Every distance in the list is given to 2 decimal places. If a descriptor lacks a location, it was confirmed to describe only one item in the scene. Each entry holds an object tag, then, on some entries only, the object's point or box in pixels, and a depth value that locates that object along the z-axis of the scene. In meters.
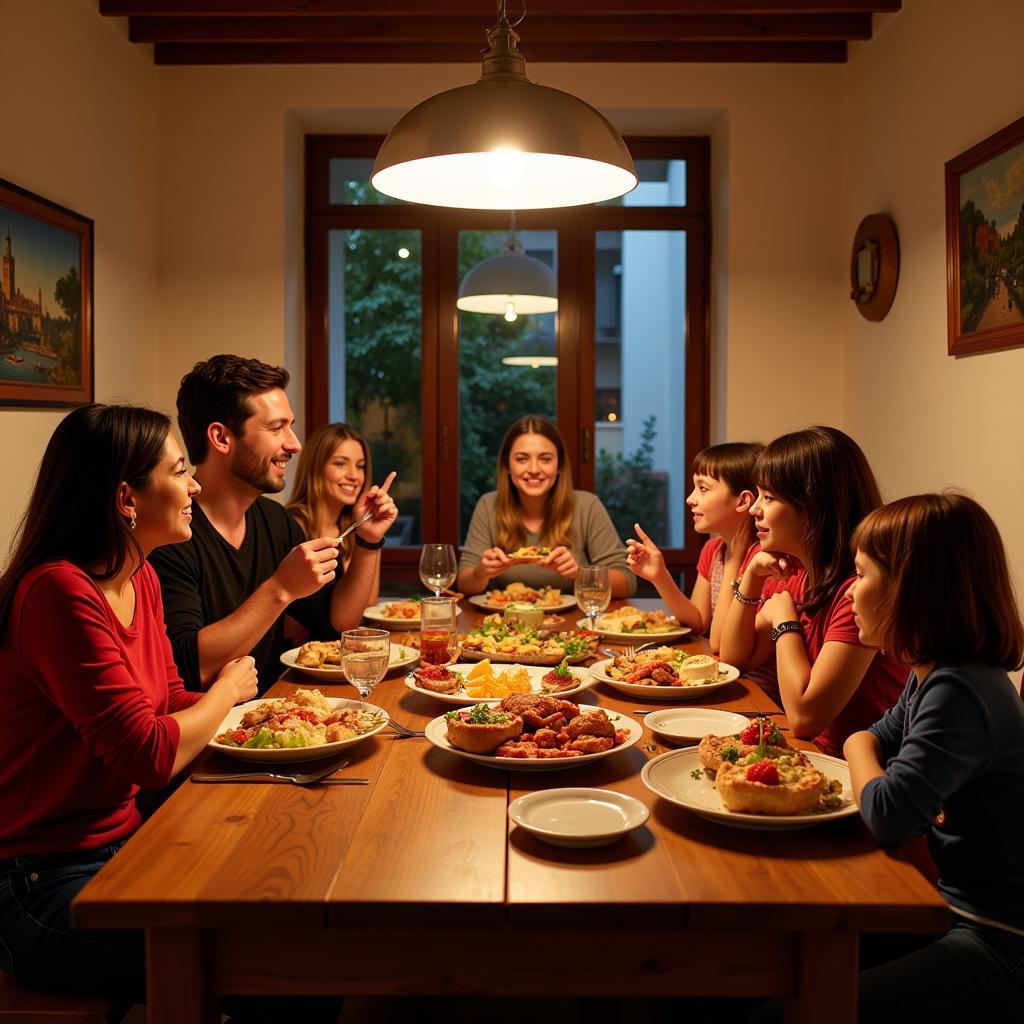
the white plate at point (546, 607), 3.18
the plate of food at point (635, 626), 2.70
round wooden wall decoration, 3.95
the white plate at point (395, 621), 2.90
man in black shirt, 2.33
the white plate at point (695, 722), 1.83
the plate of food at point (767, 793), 1.37
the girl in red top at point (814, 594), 1.85
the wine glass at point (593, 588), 2.52
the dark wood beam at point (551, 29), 4.11
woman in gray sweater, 3.94
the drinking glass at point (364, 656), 1.83
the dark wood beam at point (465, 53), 4.39
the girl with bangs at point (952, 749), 1.37
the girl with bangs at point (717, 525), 2.77
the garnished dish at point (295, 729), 1.65
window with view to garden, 4.95
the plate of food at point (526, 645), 2.34
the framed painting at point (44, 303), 3.22
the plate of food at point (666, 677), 2.05
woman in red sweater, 1.56
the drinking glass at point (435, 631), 2.20
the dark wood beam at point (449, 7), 3.77
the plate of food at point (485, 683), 2.00
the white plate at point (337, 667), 2.24
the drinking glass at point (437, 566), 2.86
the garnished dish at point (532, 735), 1.60
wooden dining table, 1.17
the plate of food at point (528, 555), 3.52
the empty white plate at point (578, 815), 1.31
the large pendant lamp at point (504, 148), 1.92
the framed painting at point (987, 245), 2.96
